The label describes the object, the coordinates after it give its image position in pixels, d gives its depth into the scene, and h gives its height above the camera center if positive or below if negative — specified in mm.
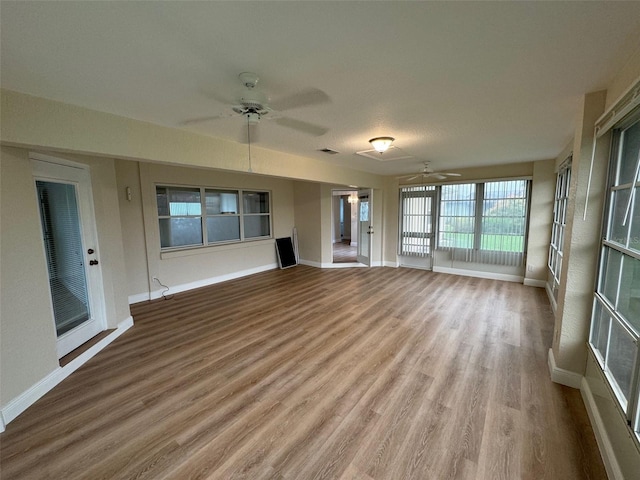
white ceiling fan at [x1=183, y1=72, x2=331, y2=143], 1838 +883
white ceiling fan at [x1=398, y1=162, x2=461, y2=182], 4825 +722
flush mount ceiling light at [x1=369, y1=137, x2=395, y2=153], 3133 +802
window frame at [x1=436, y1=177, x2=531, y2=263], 5497 -294
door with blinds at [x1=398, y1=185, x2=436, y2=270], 6391 -428
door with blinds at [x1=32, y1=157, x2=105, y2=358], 2570 -414
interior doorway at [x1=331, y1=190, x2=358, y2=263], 11195 -511
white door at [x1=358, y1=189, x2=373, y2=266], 6777 -436
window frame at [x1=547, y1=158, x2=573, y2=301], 3790 -215
